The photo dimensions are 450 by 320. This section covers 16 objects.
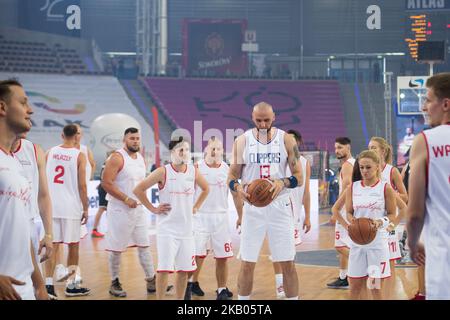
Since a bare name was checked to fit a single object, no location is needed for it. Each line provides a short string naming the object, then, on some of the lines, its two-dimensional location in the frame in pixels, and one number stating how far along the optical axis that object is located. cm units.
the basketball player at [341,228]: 846
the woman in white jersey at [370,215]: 610
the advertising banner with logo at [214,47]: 3650
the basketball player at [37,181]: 395
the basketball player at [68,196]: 826
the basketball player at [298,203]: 801
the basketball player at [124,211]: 814
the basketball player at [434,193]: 358
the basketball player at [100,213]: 1443
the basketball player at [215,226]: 804
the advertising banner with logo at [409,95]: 1866
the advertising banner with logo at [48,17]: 3232
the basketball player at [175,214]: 684
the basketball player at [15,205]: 356
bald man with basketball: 652
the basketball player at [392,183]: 665
